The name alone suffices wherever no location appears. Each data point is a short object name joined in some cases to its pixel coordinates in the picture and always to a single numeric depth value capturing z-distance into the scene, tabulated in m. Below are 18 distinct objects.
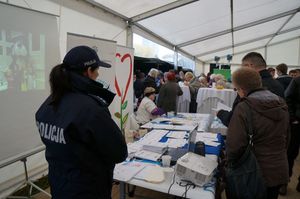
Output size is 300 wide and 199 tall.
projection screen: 1.98
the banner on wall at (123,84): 3.49
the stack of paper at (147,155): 1.85
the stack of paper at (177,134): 2.46
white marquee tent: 3.09
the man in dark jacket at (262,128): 1.43
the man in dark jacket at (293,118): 2.92
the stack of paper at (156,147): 1.98
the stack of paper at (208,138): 2.27
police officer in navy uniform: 1.03
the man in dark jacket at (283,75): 3.77
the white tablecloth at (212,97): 5.13
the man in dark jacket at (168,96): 4.27
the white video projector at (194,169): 1.41
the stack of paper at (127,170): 1.56
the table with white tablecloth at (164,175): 1.40
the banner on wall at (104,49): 2.75
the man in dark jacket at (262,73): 1.98
